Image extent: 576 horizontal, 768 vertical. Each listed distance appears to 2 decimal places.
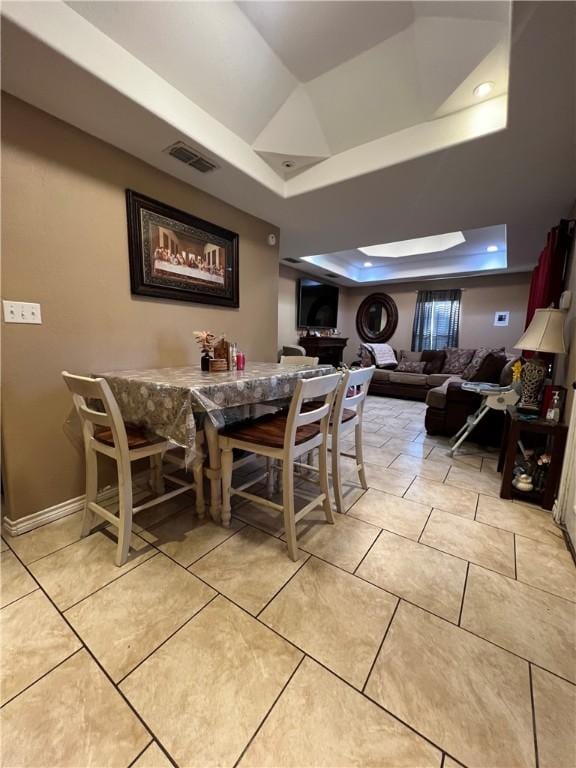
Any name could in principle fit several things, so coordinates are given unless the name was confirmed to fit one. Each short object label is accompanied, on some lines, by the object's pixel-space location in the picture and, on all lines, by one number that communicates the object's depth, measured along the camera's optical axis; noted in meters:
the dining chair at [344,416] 1.73
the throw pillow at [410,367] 5.66
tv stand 5.60
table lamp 2.00
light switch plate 1.50
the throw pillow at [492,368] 3.21
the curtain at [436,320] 5.97
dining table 1.34
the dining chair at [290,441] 1.36
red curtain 2.43
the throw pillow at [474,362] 4.88
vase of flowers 1.89
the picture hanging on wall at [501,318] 5.50
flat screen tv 5.66
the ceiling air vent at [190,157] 1.84
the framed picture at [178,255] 1.98
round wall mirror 6.65
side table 1.82
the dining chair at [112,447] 1.28
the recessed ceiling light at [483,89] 1.59
